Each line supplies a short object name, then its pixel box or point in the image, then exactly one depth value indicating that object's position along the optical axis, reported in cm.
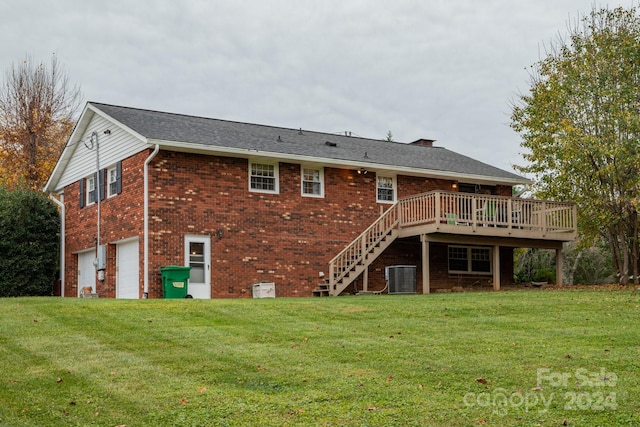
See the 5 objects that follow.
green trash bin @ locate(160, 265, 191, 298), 2068
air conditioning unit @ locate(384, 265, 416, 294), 2291
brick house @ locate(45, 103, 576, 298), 2180
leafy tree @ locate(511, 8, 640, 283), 2273
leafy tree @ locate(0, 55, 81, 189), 3547
